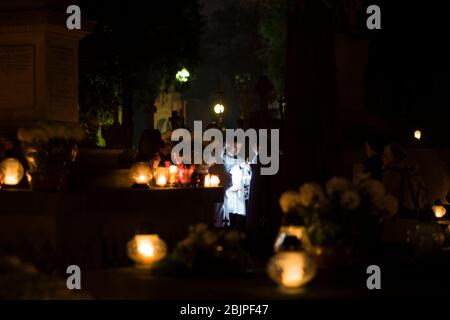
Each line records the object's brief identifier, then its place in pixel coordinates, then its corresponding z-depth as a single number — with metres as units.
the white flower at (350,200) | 9.59
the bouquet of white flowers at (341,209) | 9.61
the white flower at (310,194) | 9.67
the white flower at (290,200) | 9.88
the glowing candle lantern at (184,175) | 18.14
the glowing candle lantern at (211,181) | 19.09
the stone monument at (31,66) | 17.94
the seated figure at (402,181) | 14.75
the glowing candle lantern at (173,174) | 17.97
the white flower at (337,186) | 9.66
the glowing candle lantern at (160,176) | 17.60
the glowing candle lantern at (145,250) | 10.63
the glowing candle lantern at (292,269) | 9.21
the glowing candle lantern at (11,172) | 15.61
